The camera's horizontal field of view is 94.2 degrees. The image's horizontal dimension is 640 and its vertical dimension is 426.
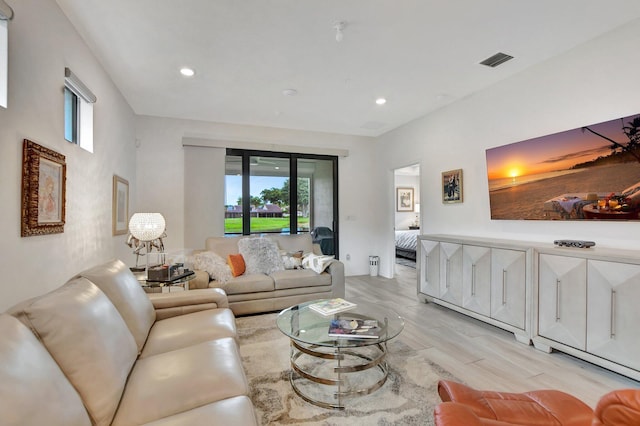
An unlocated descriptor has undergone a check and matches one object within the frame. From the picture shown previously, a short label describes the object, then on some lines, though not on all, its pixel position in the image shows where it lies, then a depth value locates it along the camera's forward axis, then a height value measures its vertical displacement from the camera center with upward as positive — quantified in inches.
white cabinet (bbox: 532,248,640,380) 81.0 -27.2
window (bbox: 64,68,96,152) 89.4 +37.2
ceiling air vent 110.7 +60.3
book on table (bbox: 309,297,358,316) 95.0 -29.3
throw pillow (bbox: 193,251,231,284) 135.6 -21.4
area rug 68.0 -45.5
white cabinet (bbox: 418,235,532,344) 109.0 -26.2
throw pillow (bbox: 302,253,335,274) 151.3 -22.7
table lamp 116.9 -2.6
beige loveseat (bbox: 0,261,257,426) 33.2 -22.8
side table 105.4 -23.1
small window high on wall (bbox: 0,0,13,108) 59.7 +33.7
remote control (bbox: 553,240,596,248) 94.4 -9.0
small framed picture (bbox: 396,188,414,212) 368.2 +22.1
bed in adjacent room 269.1 -25.1
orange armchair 38.3 -31.2
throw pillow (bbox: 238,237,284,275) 148.3 -18.6
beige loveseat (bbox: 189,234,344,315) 134.0 -31.6
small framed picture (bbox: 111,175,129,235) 130.6 +7.1
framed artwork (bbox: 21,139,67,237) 66.6 +7.7
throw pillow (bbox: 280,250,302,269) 156.4 -22.0
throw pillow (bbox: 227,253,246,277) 142.9 -21.9
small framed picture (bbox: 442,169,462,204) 154.1 +16.5
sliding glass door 197.5 +16.9
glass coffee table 74.5 -37.5
